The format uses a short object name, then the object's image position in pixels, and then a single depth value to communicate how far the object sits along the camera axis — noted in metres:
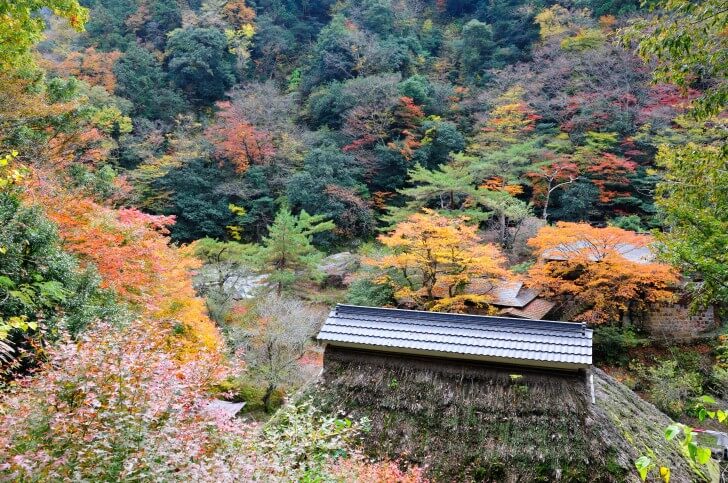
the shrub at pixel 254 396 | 12.81
